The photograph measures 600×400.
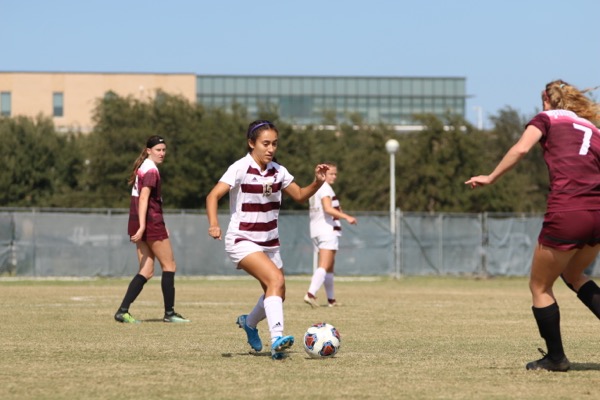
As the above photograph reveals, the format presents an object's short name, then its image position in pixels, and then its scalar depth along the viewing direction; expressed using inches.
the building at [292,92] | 3865.7
